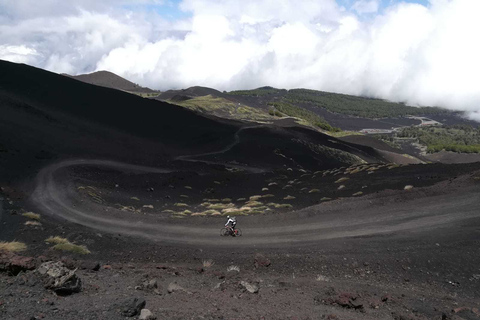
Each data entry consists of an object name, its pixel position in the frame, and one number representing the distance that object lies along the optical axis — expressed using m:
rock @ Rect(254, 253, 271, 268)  14.36
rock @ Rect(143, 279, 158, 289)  10.62
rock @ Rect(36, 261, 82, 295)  9.06
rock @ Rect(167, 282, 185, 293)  10.63
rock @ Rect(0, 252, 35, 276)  9.73
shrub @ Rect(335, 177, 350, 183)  30.36
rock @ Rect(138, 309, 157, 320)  8.20
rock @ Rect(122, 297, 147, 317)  8.30
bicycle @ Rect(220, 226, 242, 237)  18.02
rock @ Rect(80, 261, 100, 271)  11.88
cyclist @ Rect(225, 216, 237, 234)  18.11
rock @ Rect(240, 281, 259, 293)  11.31
